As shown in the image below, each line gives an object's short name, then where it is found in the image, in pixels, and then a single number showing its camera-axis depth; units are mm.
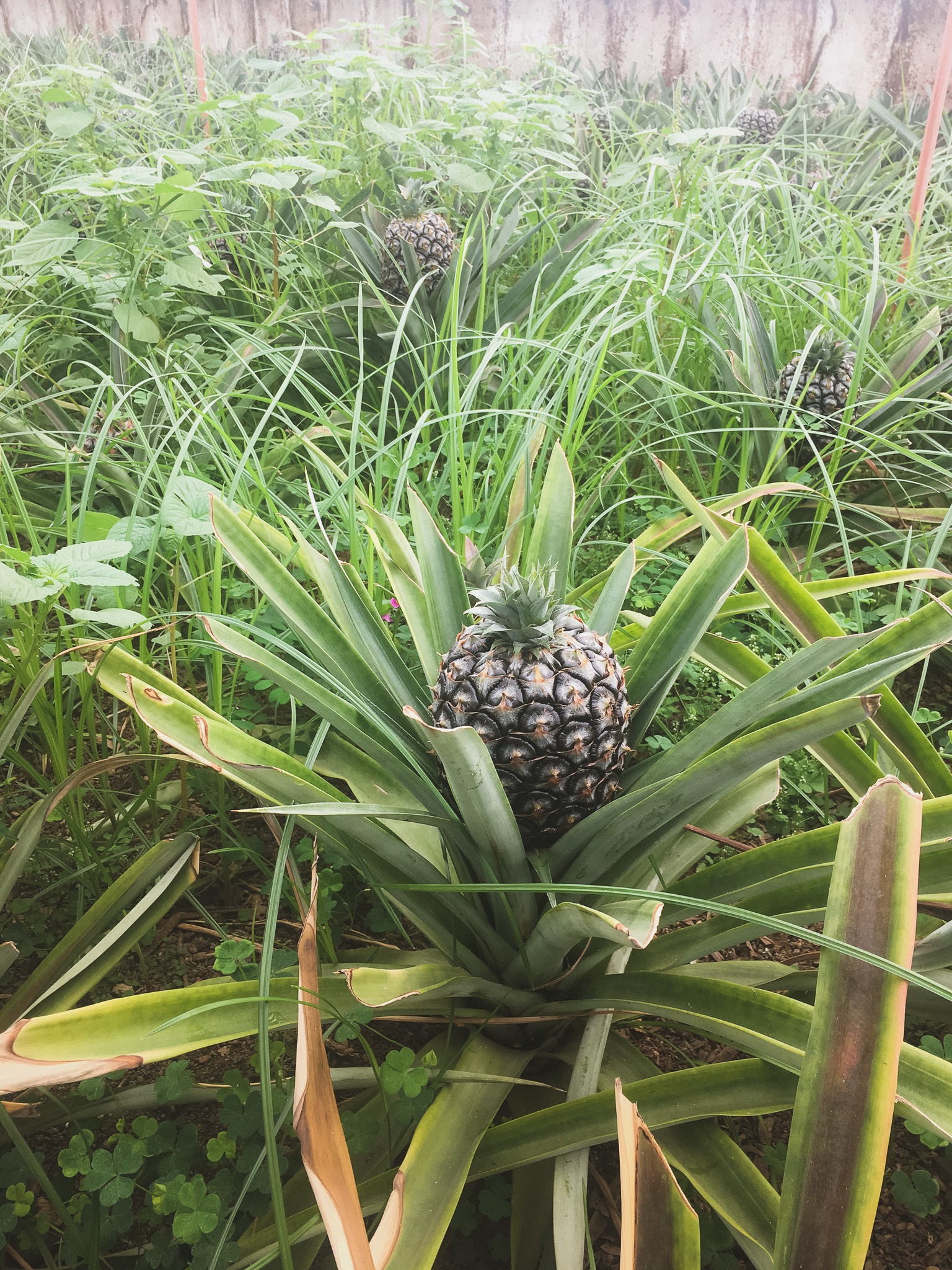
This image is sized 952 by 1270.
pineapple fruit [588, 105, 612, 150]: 3548
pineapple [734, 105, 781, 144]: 4133
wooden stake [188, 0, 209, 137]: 2492
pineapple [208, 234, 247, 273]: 2572
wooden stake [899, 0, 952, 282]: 1961
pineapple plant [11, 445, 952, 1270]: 588
